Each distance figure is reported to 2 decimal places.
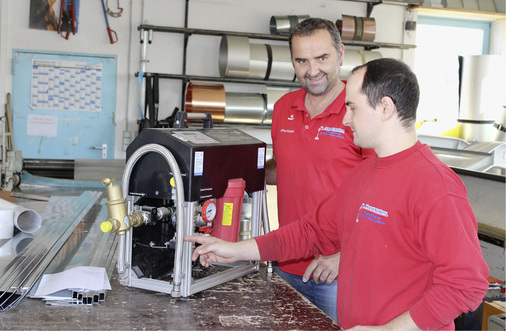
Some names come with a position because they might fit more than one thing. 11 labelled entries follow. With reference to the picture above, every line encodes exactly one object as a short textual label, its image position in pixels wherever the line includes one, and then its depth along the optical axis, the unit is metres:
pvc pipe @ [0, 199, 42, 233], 2.12
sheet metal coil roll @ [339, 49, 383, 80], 4.61
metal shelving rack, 4.57
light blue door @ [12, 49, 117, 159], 4.62
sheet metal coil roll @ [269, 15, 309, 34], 4.71
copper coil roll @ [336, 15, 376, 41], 4.78
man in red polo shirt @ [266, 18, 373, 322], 1.93
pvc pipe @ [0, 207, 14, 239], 2.05
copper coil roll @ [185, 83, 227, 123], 4.32
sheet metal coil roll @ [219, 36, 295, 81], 4.46
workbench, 1.30
